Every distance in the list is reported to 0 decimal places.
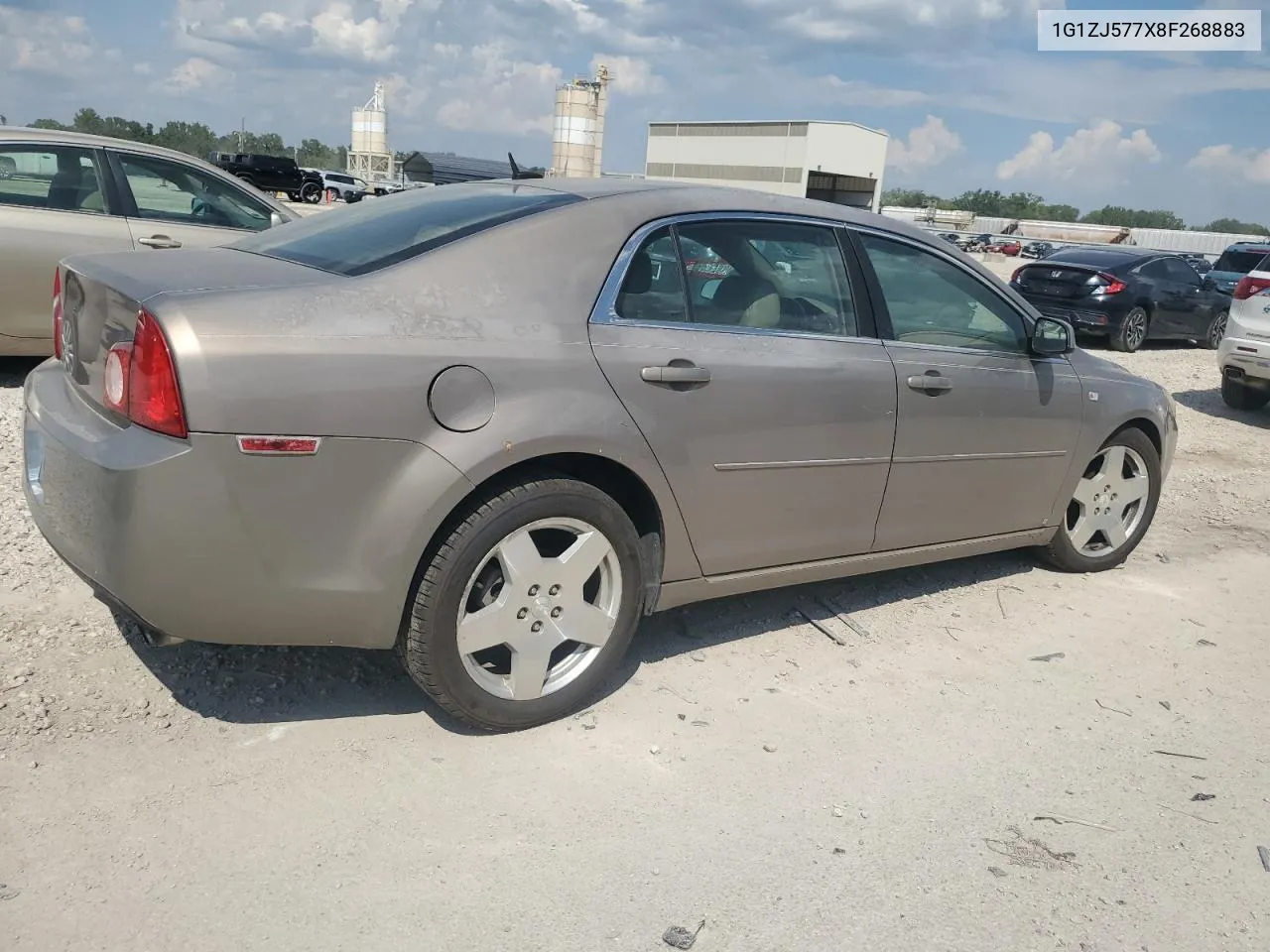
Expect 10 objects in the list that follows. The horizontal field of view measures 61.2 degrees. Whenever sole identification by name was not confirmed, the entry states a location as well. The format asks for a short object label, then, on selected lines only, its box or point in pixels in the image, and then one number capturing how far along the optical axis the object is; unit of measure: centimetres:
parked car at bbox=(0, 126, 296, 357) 665
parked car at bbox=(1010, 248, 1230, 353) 1386
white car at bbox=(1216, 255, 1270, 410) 952
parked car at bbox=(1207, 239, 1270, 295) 1988
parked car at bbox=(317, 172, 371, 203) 5314
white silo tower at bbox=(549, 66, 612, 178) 8606
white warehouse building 7869
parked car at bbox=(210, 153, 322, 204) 4353
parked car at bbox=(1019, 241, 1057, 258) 5963
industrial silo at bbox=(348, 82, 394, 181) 9944
